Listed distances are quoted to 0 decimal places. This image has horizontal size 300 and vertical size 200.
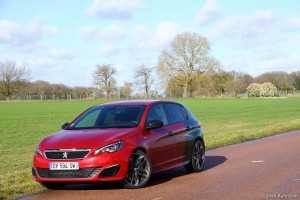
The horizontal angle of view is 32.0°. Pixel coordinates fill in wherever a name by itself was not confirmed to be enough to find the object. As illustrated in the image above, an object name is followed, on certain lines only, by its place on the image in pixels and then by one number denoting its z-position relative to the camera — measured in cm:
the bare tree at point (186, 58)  9756
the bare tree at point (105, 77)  12648
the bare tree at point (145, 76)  11856
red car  831
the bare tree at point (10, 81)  11175
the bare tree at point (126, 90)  12269
